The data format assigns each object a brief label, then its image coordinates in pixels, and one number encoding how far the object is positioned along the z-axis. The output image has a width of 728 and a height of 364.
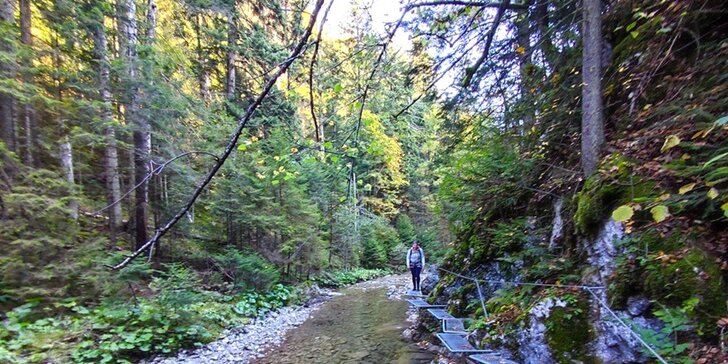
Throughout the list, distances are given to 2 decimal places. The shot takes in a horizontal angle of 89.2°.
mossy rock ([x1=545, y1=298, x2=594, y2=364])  4.09
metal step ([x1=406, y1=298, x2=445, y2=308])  8.12
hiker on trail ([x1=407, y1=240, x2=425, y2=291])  11.04
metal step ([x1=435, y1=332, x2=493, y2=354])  5.16
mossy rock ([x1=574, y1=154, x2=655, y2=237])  4.26
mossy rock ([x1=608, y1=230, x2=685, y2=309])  3.65
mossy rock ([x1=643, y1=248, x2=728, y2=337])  3.07
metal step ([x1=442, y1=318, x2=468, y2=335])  6.50
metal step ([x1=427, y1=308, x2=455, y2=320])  6.95
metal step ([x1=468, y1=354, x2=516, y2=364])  4.66
